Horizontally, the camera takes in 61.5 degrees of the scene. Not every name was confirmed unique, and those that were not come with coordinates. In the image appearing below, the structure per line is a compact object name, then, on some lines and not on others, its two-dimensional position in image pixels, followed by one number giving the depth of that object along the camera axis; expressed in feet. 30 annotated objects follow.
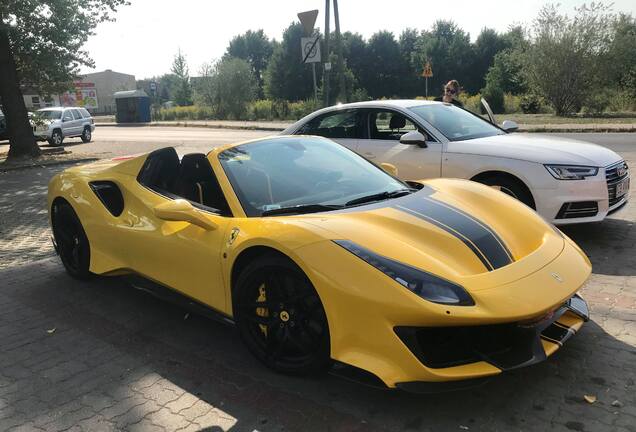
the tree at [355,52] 212.84
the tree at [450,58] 208.74
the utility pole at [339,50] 69.21
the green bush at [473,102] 96.48
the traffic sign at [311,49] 47.65
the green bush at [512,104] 104.59
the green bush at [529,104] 91.53
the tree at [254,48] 278.67
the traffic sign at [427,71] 67.30
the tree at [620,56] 78.38
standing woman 26.97
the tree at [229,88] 139.03
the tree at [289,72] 193.06
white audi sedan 16.51
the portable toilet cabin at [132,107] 134.51
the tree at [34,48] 48.83
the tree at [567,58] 77.71
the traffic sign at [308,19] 43.45
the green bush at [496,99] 108.17
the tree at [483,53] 206.93
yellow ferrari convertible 7.92
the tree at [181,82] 198.71
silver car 70.08
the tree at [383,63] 215.31
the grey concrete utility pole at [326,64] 56.65
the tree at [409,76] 216.95
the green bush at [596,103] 81.46
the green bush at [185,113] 145.63
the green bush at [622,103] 88.83
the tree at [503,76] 92.68
